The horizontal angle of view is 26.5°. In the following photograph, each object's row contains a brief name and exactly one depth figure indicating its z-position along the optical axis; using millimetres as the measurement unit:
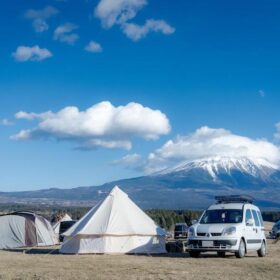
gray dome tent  37062
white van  24281
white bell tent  28488
